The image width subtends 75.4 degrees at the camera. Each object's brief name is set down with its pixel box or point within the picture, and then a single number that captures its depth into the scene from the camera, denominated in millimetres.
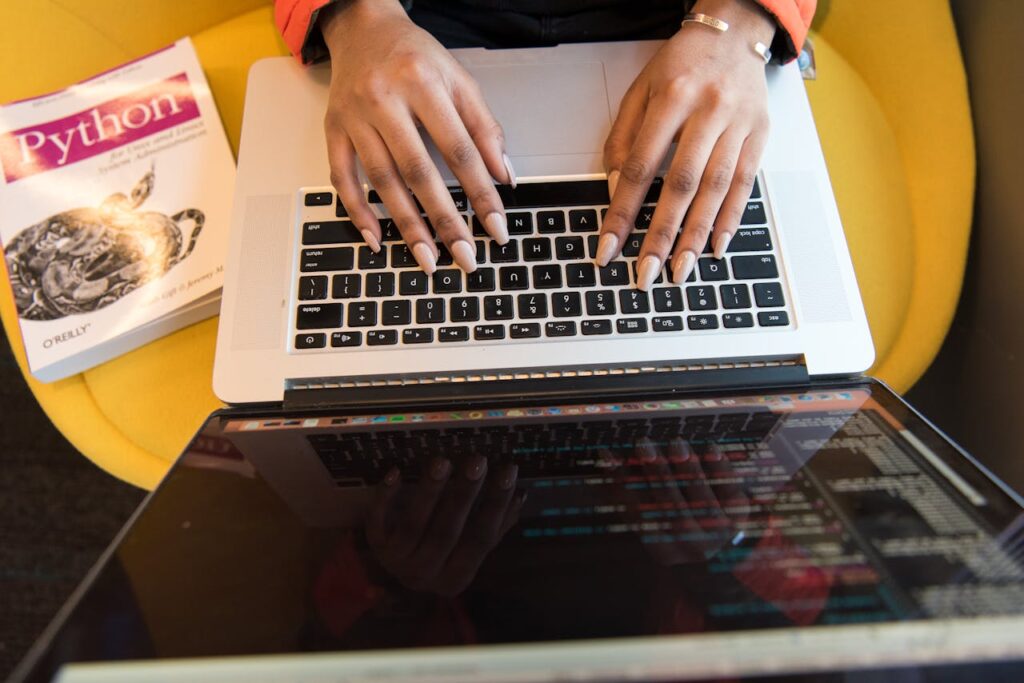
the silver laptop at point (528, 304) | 496
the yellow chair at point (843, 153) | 584
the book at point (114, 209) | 574
